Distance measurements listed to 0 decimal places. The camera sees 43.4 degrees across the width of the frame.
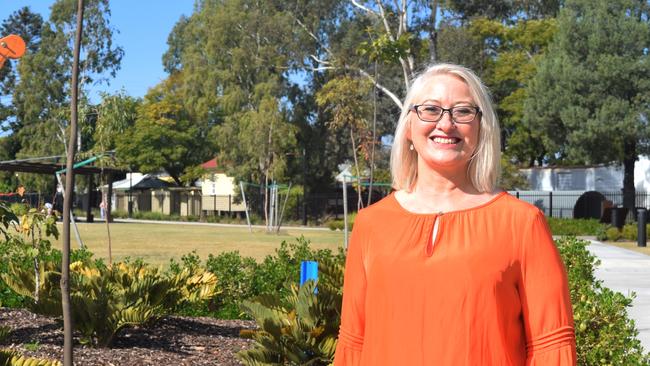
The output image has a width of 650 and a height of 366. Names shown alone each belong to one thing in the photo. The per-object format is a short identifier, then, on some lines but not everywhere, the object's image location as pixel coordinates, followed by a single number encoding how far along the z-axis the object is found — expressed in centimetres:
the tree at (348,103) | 1875
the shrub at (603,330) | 441
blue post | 538
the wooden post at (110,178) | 3222
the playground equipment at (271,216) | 3189
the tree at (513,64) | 4106
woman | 215
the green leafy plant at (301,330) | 488
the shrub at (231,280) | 817
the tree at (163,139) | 5494
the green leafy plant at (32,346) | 561
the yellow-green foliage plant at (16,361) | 370
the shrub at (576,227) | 2819
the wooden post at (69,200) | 386
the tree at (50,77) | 4925
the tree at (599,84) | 3219
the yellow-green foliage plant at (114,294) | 571
